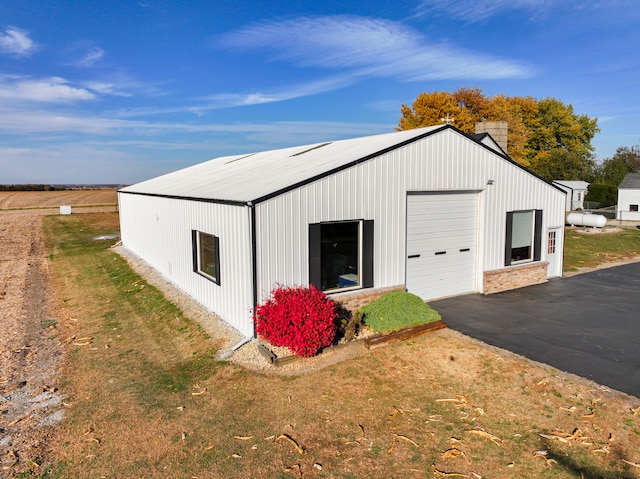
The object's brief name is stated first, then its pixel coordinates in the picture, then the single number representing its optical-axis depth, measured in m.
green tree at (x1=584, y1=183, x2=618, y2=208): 45.41
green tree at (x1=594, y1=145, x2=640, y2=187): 52.77
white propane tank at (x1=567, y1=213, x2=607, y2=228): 27.28
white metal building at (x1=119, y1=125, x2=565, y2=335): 8.89
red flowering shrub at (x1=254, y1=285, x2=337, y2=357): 7.82
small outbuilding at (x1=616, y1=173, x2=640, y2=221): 35.59
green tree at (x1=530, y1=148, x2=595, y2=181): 50.72
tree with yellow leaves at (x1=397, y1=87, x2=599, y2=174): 40.47
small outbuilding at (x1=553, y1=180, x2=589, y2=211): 41.72
